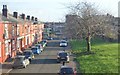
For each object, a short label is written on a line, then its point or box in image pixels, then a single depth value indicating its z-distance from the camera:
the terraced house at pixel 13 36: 39.21
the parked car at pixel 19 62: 34.56
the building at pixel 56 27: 162.55
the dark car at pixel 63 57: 38.95
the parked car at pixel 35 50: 50.04
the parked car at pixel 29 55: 40.78
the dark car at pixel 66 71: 25.80
